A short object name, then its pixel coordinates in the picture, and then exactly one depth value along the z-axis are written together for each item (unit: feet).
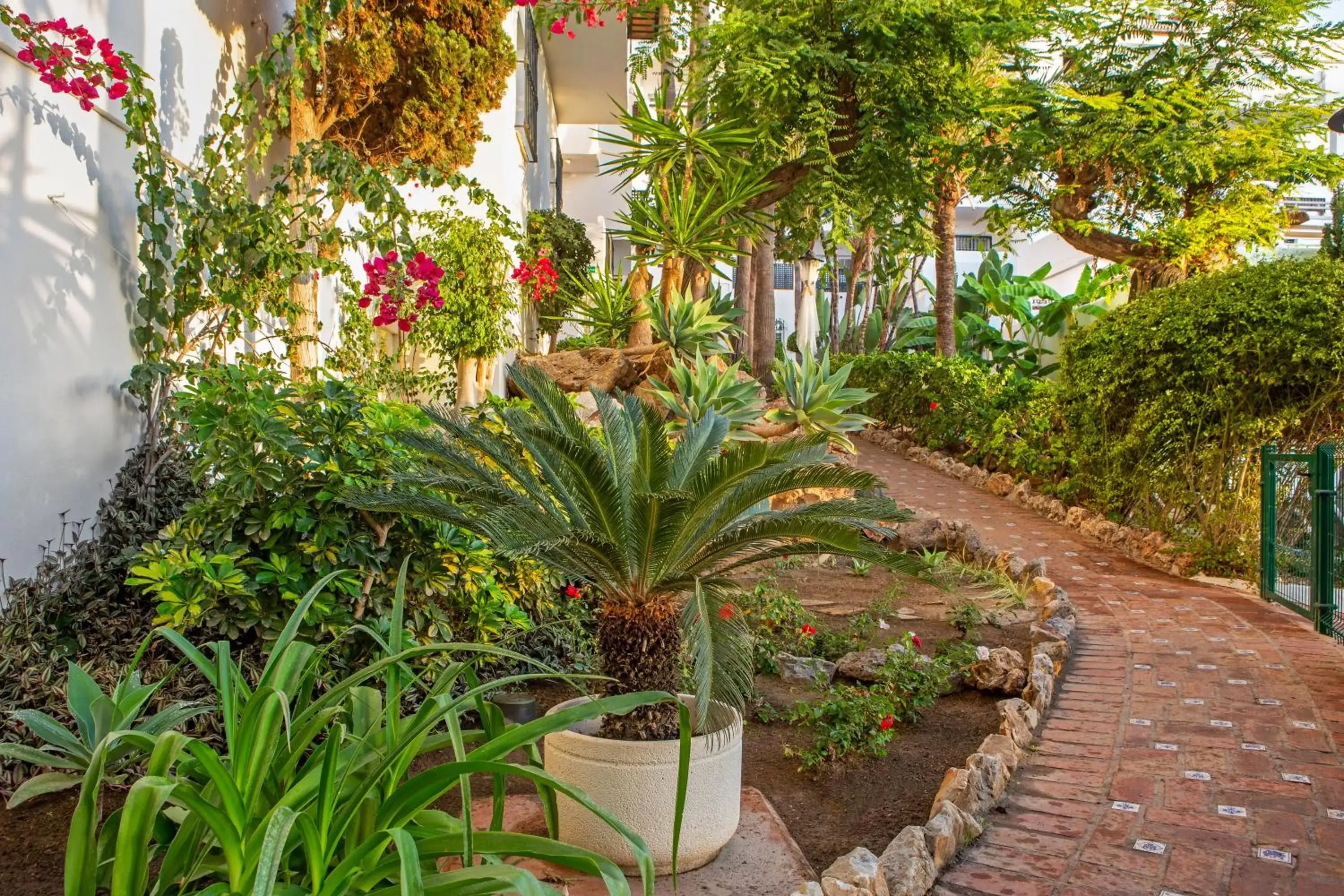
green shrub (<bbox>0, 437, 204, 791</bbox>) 10.83
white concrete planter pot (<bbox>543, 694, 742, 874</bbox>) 10.34
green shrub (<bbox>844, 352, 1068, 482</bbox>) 39.24
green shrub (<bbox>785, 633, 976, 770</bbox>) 14.32
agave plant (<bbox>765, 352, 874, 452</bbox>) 31.53
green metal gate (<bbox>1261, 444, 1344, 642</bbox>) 21.06
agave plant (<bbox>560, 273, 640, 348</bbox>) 38.70
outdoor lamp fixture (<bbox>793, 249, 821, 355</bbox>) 76.18
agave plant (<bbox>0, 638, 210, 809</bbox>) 8.32
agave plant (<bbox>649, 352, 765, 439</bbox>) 28.30
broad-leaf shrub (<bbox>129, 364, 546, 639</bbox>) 12.14
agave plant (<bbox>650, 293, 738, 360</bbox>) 33.60
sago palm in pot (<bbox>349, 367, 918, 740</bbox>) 10.69
